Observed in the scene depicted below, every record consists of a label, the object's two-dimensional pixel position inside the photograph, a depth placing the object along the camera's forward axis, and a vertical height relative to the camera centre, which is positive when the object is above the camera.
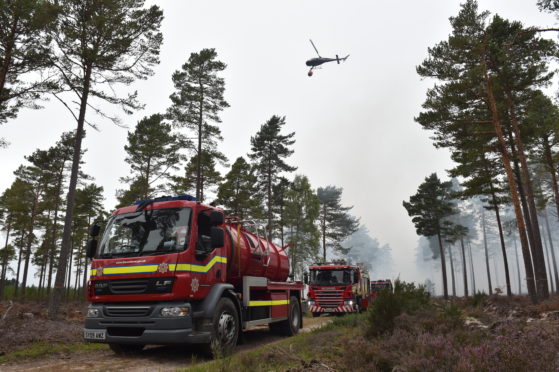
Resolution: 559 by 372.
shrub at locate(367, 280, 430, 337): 7.68 -0.91
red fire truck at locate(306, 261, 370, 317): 19.31 -1.10
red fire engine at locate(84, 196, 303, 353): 7.29 -0.22
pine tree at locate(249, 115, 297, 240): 35.81 +11.27
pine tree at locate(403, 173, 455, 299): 40.00 +6.40
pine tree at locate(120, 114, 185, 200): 30.27 +9.71
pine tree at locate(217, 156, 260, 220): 36.47 +7.73
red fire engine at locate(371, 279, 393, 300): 33.26 -1.59
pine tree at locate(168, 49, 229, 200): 25.67 +11.85
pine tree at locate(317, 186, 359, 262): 50.53 +6.81
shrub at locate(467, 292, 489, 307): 17.81 -1.67
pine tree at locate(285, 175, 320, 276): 43.31 +5.46
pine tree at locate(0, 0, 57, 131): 14.30 +9.06
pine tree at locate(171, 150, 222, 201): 33.22 +8.34
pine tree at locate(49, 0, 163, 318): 14.82 +9.32
